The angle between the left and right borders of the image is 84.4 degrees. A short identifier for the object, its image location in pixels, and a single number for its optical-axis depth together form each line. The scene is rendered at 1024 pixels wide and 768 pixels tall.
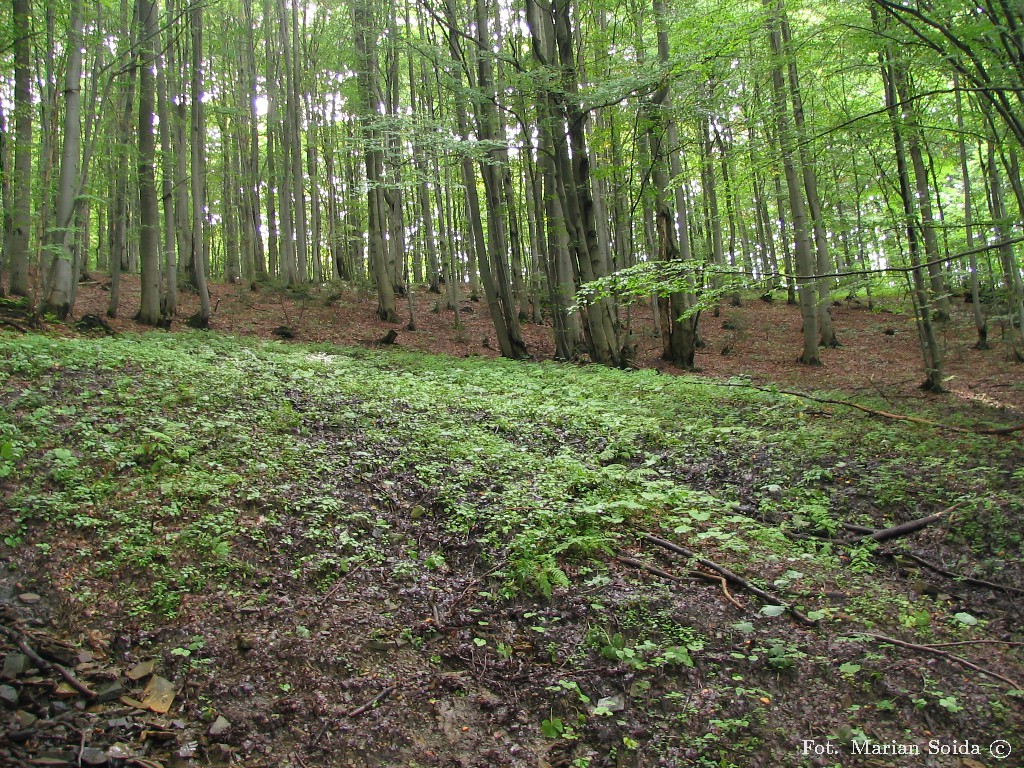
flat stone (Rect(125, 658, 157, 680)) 3.18
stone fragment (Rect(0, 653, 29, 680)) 2.99
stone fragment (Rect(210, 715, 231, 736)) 2.95
